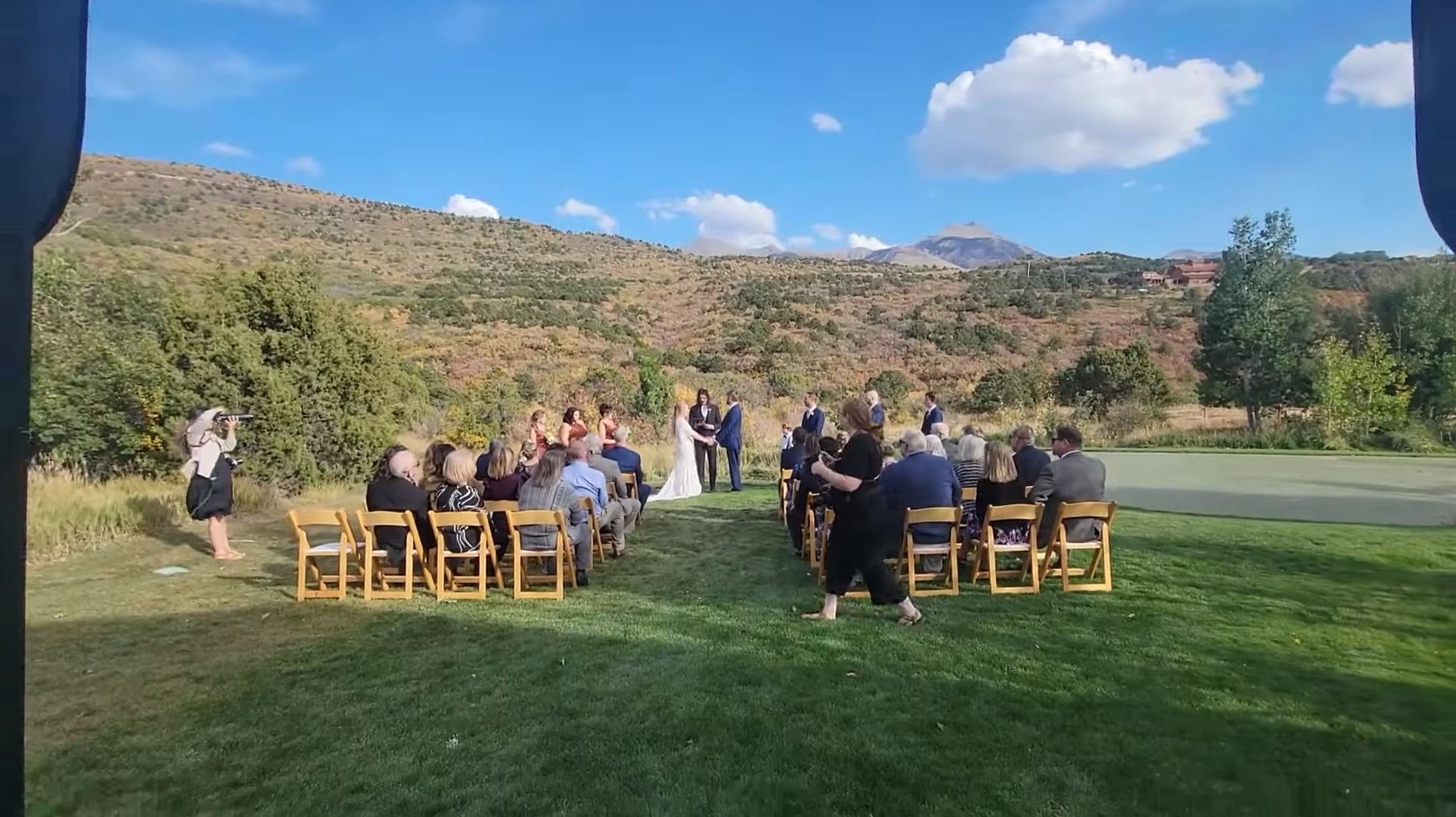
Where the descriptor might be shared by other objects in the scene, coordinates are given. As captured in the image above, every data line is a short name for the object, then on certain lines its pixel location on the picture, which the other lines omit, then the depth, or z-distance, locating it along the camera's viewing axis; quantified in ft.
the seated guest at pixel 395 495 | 21.66
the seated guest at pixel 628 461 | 32.22
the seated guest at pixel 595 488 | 24.76
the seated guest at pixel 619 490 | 26.81
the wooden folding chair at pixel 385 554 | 20.43
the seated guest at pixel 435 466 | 22.31
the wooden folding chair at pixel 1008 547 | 20.20
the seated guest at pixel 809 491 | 21.91
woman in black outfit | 17.25
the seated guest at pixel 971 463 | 24.97
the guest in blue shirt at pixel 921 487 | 21.08
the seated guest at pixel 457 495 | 21.68
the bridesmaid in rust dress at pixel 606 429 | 33.65
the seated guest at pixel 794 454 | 31.55
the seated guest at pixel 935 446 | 25.61
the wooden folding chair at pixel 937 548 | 20.13
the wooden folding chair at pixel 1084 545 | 20.29
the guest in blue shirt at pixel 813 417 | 39.45
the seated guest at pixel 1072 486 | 21.58
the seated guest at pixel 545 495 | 22.08
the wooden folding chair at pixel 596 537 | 23.65
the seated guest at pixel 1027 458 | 24.03
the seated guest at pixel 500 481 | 23.40
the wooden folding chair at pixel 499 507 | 22.27
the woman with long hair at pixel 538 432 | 30.73
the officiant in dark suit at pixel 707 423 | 42.04
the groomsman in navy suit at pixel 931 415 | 38.86
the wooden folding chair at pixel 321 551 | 20.31
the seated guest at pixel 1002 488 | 21.44
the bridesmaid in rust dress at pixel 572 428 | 31.55
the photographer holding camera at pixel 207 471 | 25.22
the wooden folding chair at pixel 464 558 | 20.43
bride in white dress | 40.06
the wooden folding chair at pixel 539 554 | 20.74
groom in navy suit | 42.42
